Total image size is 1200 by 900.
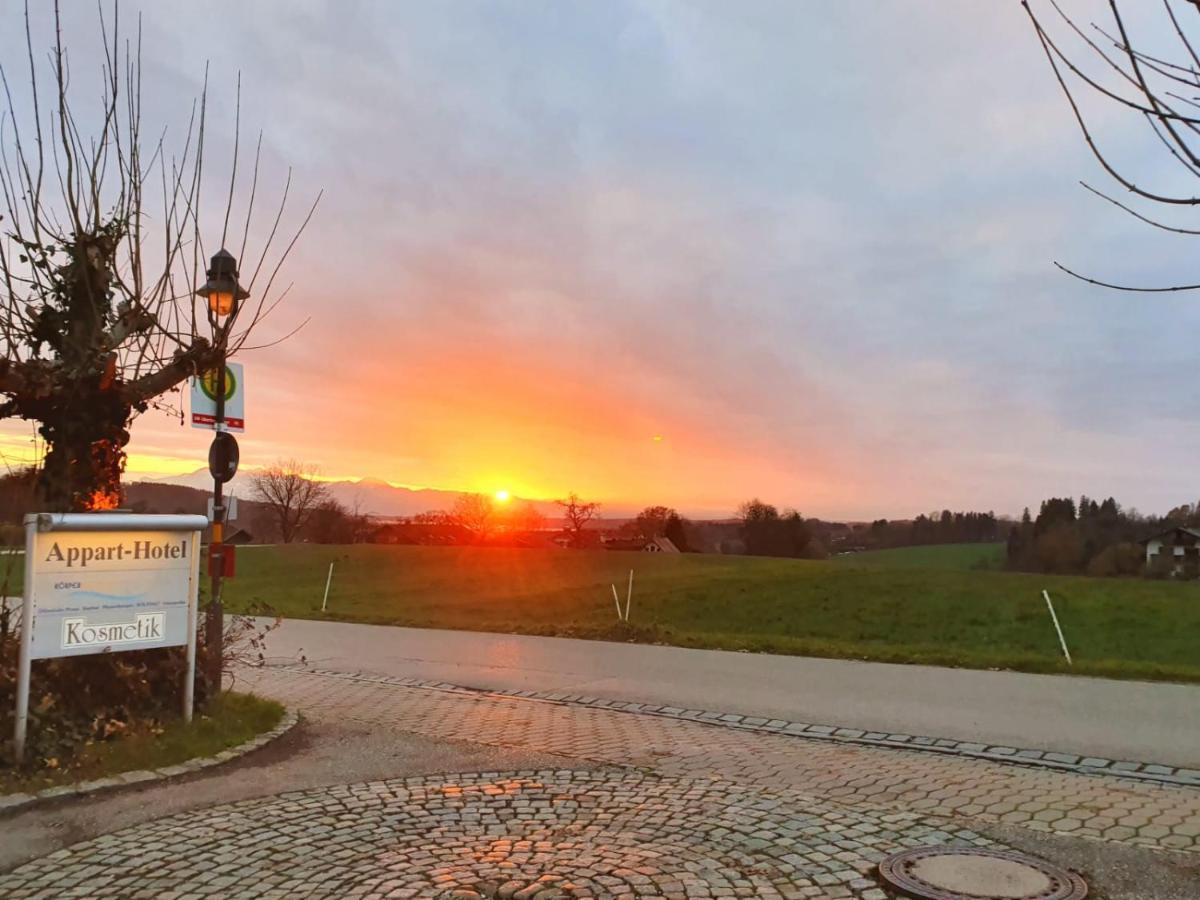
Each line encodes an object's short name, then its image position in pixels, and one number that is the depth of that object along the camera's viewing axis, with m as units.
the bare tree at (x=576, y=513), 87.62
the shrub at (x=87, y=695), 6.37
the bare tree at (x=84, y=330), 7.16
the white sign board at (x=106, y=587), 6.35
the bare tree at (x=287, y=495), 92.12
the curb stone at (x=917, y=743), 6.30
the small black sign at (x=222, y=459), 8.70
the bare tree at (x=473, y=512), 79.12
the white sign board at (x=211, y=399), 8.55
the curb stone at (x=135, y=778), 5.55
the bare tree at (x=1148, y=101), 3.13
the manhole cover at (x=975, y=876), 4.11
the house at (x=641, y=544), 65.06
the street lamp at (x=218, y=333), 7.98
